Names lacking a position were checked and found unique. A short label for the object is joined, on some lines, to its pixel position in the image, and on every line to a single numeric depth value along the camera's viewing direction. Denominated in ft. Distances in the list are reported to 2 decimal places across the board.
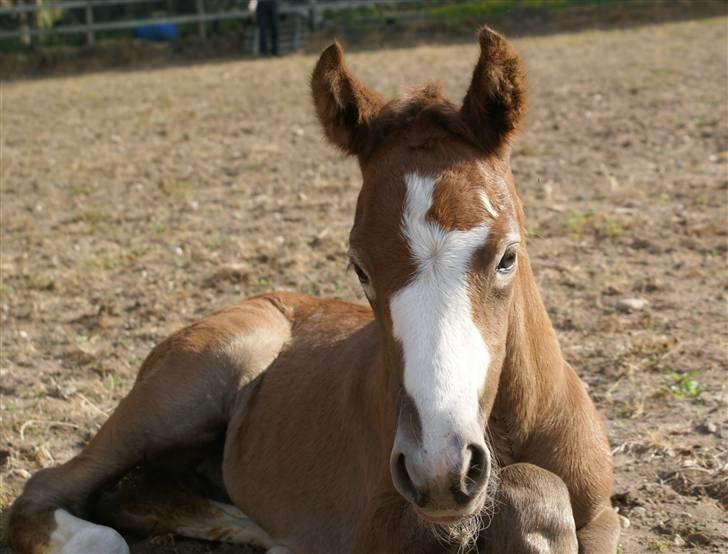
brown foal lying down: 9.86
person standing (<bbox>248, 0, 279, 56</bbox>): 74.74
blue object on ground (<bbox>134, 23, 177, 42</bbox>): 84.94
